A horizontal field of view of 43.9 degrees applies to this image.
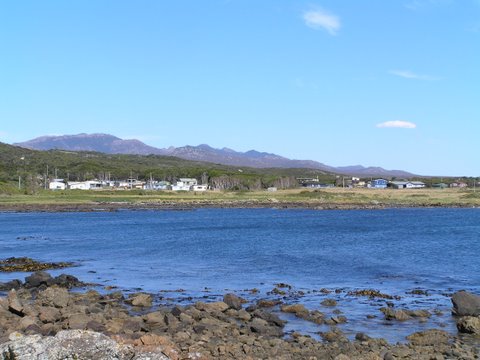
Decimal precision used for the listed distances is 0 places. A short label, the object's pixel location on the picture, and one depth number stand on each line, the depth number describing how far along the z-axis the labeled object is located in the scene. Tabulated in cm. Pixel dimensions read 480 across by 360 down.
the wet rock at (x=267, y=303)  2133
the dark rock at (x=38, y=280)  2512
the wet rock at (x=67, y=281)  2558
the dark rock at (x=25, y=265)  3198
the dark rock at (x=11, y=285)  2514
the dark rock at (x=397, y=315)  1912
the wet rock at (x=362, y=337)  1617
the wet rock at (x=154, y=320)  1708
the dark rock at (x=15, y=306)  1762
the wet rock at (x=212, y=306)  1911
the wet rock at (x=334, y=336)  1617
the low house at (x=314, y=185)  17988
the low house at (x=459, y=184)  18280
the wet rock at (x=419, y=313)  1957
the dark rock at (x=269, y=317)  1800
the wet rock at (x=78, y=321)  1587
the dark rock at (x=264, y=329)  1678
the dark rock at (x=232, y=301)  1998
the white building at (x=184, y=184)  16464
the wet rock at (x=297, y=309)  1952
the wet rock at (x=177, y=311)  1809
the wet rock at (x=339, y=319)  1866
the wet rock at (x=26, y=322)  1559
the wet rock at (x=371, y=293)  2342
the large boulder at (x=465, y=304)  1942
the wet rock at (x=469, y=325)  1711
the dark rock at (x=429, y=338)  1597
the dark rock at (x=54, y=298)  1945
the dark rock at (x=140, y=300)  2102
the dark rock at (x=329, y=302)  2161
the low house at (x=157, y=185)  16812
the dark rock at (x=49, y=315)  1703
